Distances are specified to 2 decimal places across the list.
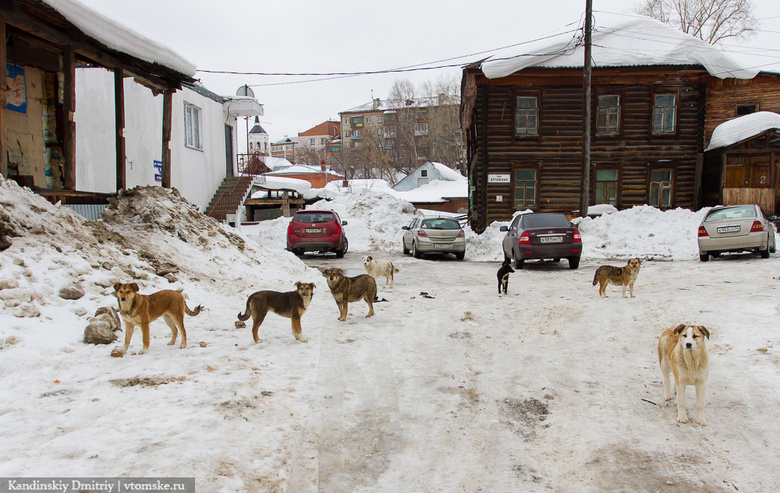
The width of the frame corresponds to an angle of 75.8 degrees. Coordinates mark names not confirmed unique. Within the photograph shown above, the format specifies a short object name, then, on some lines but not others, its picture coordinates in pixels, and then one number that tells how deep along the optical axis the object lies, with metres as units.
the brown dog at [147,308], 5.12
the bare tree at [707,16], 40.28
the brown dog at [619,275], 9.09
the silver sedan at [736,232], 13.07
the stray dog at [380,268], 11.28
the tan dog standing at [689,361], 4.05
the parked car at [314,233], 17.11
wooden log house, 23.81
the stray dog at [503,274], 9.84
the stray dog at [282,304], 6.16
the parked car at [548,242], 13.65
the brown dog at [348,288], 7.36
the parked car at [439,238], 17.34
